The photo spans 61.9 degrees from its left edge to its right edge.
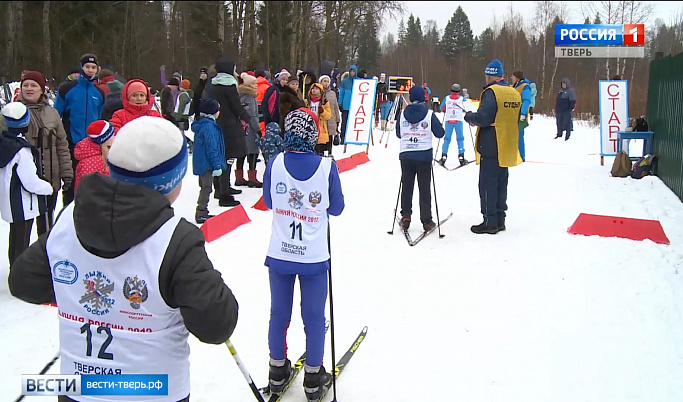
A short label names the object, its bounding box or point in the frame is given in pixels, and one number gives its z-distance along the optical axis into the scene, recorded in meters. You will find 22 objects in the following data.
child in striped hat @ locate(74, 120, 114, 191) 4.95
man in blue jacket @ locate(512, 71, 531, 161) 11.11
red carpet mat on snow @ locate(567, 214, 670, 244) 6.74
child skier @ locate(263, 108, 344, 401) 3.52
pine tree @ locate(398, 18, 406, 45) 78.26
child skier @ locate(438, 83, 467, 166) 12.45
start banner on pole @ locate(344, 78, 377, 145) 13.42
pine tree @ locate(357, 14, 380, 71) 53.43
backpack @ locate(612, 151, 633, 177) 11.22
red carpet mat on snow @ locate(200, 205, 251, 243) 7.10
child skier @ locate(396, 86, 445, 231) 7.44
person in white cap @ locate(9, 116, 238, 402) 1.77
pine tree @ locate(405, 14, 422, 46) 82.69
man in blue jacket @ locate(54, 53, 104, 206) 7.31
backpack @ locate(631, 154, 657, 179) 11.13
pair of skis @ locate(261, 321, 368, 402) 3.67
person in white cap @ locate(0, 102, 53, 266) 4.92
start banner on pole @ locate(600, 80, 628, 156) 12.41
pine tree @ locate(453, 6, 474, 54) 70.36
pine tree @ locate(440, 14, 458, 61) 70.00
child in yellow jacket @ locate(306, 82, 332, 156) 10.88
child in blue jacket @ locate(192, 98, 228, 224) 7.77
